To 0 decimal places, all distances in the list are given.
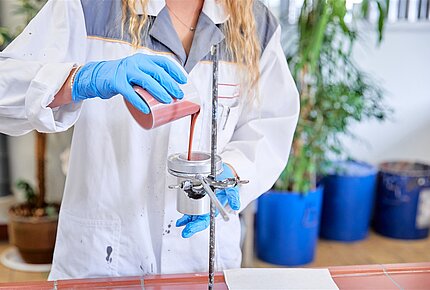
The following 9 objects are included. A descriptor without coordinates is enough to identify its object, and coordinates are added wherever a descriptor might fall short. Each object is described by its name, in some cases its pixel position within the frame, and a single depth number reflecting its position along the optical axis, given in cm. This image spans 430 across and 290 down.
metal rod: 102
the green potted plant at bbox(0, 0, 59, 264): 267
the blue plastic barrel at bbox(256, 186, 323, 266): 284
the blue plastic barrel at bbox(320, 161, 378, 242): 309
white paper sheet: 116
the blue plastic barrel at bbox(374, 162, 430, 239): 314
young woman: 125
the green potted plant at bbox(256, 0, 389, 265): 252
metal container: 104
